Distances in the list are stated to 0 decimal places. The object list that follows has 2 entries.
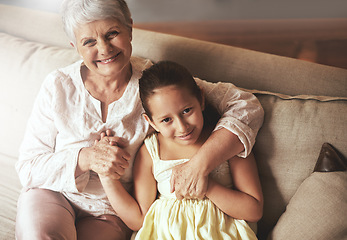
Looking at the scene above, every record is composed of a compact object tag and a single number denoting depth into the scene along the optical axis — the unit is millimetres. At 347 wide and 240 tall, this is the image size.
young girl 1284
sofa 1263
